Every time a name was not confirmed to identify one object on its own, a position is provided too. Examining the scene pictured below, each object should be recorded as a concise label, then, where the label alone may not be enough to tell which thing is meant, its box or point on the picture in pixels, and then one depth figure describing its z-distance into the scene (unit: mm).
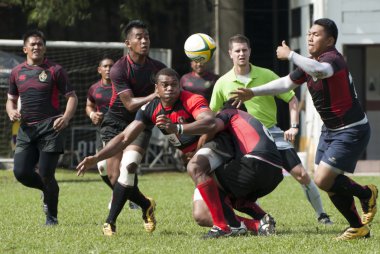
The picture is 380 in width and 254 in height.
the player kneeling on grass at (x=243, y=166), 18672
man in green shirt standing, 22469
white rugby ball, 21562
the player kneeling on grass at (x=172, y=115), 18578
